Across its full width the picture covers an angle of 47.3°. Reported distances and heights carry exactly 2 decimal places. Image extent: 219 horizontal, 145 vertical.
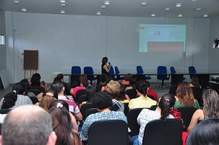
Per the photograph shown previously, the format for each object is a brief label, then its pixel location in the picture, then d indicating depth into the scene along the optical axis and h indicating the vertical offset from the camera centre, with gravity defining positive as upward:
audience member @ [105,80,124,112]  3.96 -0.41
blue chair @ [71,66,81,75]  11.09 -0.29
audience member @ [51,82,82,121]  3.41 -0.45
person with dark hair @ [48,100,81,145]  1.75 -0.46
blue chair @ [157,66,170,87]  11.07 -0.46
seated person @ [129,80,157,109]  3.73 -0.56
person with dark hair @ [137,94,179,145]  2.65 -0.54
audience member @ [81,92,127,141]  2.63 -0.54
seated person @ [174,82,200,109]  3.85 -0.53
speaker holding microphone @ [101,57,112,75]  9.16 -0.09
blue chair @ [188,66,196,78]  11.86 -0.31
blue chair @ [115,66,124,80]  10.81 -0.55
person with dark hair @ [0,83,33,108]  3.45 -0.49
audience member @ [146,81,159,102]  4.72 -0.60
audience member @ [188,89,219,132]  2.73 -0.49
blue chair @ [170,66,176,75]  11.82 -0.31
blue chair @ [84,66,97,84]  11.24 -0.30
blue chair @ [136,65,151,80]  10.90 -0.43
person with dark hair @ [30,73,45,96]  5.61 -0.43
